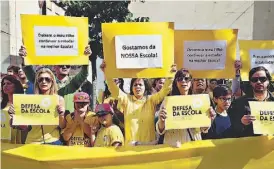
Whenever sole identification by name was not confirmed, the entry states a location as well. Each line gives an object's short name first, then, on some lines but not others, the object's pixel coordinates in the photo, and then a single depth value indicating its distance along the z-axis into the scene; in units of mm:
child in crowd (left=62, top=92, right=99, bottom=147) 4059
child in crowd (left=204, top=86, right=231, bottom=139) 4117
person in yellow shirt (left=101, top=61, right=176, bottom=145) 4113
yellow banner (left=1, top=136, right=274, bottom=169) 4125
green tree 8750
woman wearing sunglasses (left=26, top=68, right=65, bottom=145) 4004
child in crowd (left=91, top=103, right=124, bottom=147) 4035
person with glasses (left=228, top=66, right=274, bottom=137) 4156
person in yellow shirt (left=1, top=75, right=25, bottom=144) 4116
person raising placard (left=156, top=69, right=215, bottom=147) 4055
